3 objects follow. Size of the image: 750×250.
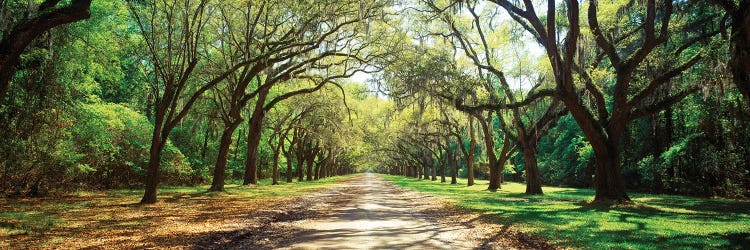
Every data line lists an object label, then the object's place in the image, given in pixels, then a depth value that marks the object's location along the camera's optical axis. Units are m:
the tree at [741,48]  7.60
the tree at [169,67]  15.30
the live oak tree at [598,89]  14.46
